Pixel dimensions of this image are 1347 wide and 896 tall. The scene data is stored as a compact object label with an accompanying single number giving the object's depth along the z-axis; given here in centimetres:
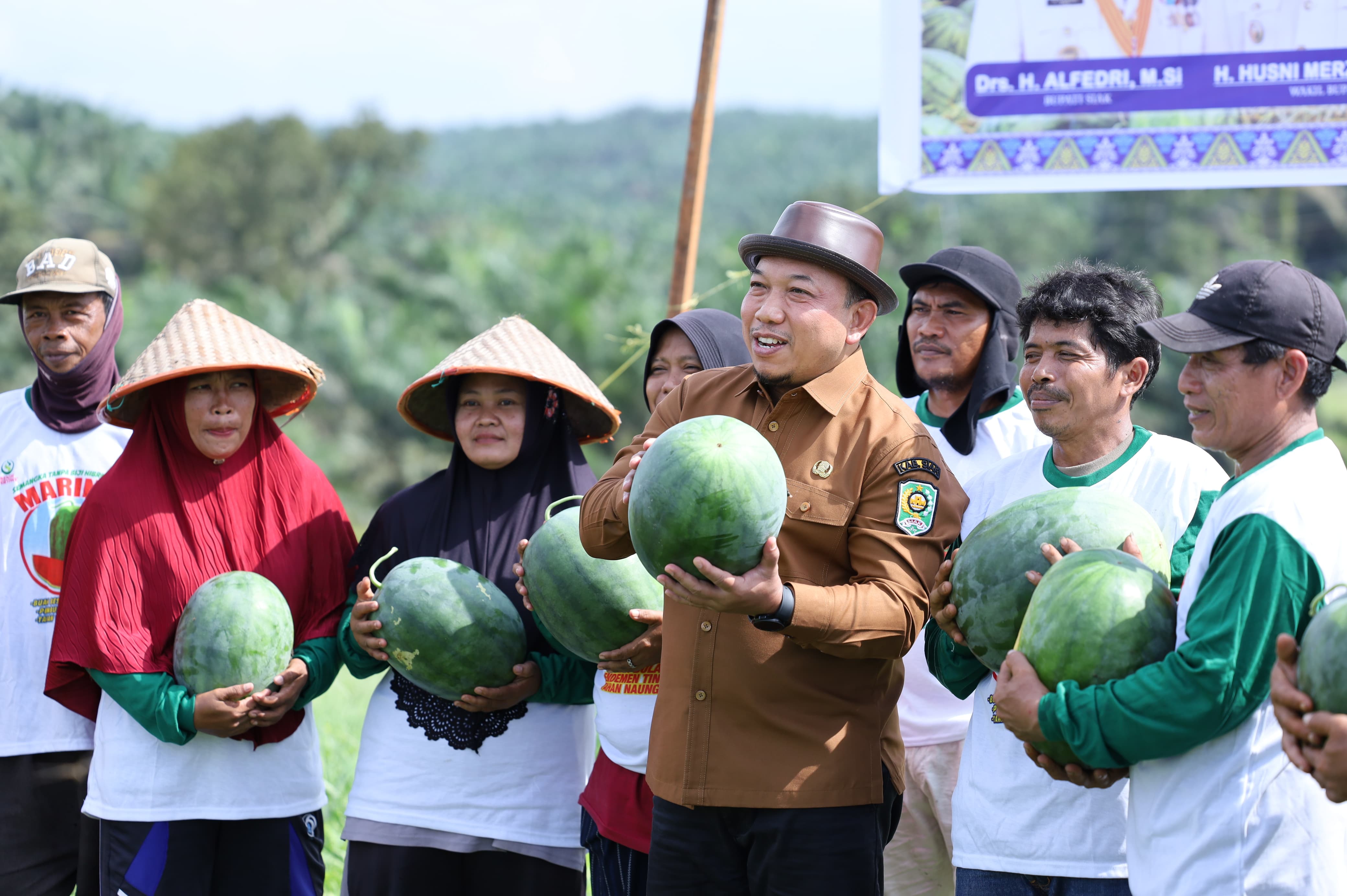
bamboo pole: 553
